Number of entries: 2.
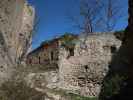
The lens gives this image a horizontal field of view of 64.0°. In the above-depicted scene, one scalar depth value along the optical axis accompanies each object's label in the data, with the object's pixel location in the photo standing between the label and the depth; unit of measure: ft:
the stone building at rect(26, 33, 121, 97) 18.04
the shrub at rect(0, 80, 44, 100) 8.74
